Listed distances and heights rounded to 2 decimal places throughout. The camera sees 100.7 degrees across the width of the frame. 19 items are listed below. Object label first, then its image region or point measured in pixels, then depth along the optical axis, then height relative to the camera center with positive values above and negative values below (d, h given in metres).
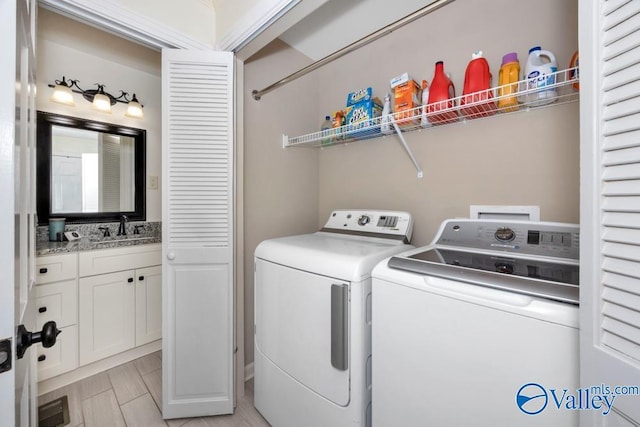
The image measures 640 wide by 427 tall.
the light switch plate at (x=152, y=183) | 2.73 +0.30
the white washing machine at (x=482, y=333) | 0.72 -0.38
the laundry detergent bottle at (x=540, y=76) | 1.08 +0.56
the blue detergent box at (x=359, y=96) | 1.77 +0.80
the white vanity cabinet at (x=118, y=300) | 2.03 -0.73
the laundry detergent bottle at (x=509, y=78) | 1.22 +0.63
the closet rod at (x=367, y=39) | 1.16 +0.90
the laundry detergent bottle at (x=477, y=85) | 1.30 +0.63
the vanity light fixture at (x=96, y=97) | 2.17 +1.02
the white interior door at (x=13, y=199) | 0.52 +0.03
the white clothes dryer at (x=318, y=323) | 1.15 -0.54
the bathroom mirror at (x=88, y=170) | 2.22 +0.39
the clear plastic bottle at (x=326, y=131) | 1.89 +0.58
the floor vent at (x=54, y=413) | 1.60 -1.27
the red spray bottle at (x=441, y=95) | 1.42 +0.64
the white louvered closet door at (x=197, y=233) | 1.60 -0.13
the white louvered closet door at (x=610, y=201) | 0.55 +0.02
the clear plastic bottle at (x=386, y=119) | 1.52 +0.55
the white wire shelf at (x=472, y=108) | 1.12 +0.52
